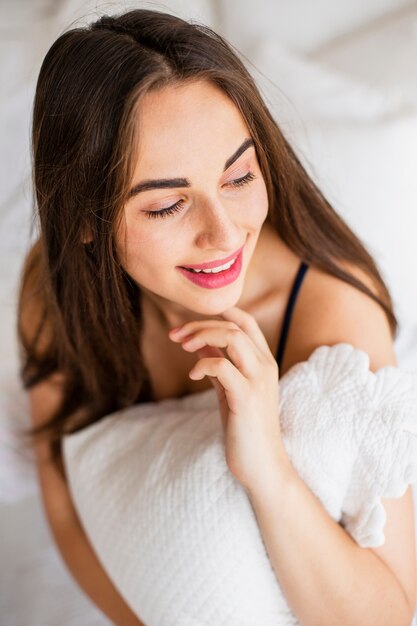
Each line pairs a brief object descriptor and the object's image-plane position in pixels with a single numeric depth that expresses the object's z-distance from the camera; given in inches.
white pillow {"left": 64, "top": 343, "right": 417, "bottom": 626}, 31.4
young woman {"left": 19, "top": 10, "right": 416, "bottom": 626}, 28.6
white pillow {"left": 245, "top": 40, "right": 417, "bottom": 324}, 44.9
